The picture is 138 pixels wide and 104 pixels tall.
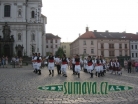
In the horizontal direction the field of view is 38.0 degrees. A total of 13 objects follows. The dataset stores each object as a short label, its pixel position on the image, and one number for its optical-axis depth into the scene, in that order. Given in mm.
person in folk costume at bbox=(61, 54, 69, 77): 17661
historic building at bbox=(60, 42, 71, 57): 126062
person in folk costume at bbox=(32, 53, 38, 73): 19125
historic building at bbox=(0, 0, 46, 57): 58219
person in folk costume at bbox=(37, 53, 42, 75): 18969
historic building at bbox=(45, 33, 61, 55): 107875
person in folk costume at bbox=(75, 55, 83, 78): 17059
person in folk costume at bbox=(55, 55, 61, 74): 19250
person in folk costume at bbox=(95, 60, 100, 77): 18220
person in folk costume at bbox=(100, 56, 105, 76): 18834
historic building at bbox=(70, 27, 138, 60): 76731
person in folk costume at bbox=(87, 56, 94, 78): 17706
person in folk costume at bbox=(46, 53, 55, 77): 18188
